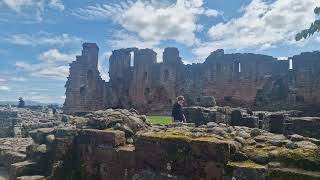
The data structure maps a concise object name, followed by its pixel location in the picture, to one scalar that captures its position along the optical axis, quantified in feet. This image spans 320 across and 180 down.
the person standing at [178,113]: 28.73
